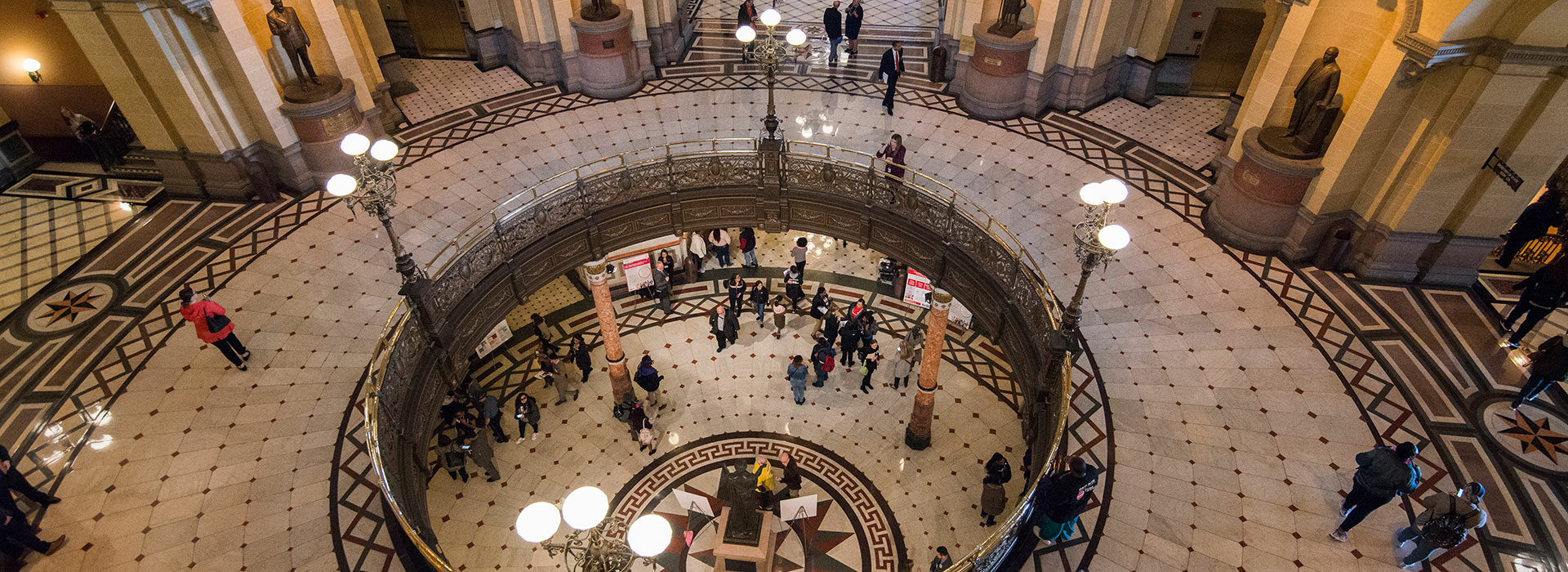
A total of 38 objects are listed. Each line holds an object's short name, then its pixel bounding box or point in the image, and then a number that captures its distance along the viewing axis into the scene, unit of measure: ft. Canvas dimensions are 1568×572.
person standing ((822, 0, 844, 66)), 49.57
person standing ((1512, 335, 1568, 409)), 26.25
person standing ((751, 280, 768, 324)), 40.96
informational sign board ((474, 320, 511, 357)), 37.70
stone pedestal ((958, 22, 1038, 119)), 43.21
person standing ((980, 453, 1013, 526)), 28.86
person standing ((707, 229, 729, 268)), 43.32
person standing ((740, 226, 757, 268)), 42.42
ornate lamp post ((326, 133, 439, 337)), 23.24
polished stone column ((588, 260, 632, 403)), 34.09
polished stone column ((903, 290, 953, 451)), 31.22
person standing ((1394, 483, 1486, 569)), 21.54
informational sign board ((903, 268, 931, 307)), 40.73
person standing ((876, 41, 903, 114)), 44.60
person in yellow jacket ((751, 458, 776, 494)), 31.83
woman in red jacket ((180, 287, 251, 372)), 28.19
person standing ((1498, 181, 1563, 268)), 33.12
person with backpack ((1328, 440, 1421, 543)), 22.18
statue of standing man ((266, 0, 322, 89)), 35.86
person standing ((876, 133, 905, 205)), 38.14
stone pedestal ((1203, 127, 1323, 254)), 33.01
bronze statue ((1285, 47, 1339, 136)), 30.17
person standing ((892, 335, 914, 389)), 37.11
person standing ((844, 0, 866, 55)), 50.52
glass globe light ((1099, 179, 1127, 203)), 21.48
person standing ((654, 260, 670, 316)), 42.57
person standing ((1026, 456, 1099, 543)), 22.07
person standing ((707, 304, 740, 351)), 38.52
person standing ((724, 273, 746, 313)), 40.65
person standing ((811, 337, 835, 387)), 37.14
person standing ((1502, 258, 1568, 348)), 29.22
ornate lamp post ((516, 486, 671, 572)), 15.66
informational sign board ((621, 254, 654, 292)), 41.93
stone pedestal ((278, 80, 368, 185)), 37.86
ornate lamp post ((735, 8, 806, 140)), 30.59
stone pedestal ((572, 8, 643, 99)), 45.57
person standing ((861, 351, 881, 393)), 37.63
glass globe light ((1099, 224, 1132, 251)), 20.31
